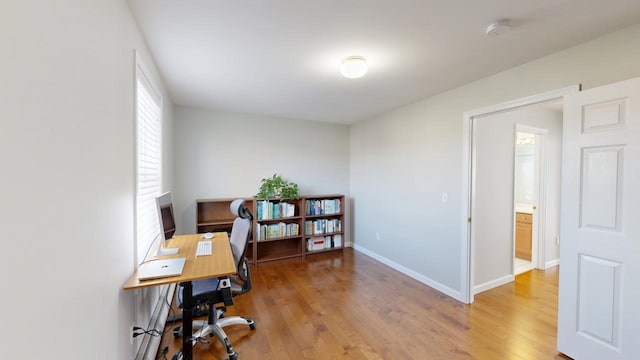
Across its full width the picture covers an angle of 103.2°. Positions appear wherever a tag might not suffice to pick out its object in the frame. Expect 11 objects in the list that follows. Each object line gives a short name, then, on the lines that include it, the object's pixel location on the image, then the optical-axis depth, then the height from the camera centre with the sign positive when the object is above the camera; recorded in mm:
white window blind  1855 +111
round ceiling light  2148 +946
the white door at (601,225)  1651 -329
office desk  1489 -630
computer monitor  1761 -332
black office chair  1909 -902
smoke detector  1652 +999
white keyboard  2031 -620
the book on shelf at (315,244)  4406 -1181
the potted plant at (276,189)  3969 -215
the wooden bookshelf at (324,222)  4391 -812
